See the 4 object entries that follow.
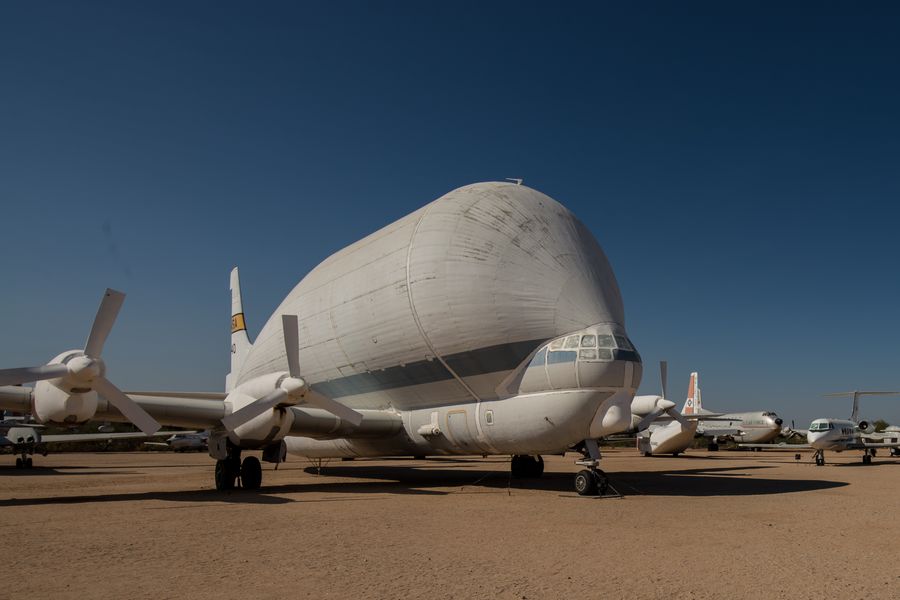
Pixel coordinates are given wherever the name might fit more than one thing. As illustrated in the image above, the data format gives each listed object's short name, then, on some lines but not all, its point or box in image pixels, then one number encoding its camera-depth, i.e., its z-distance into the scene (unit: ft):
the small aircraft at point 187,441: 187.62
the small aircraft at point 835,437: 116.37
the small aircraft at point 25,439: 107.04
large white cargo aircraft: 52.01
